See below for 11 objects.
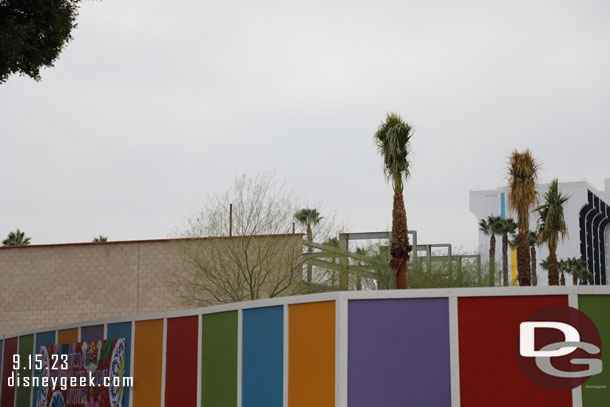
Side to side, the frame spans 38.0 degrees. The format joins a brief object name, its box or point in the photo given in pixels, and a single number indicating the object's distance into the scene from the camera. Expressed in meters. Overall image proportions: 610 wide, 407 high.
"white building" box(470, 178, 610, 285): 137.50
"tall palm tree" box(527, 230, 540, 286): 85.33
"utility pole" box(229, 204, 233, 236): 37.09
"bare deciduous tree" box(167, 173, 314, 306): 35.91
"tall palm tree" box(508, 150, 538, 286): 34.88
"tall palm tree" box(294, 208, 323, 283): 70.56
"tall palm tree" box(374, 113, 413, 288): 31.47
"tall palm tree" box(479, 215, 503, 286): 76.32
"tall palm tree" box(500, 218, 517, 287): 79.56
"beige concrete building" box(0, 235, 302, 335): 40.66
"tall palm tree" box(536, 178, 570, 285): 36.25
